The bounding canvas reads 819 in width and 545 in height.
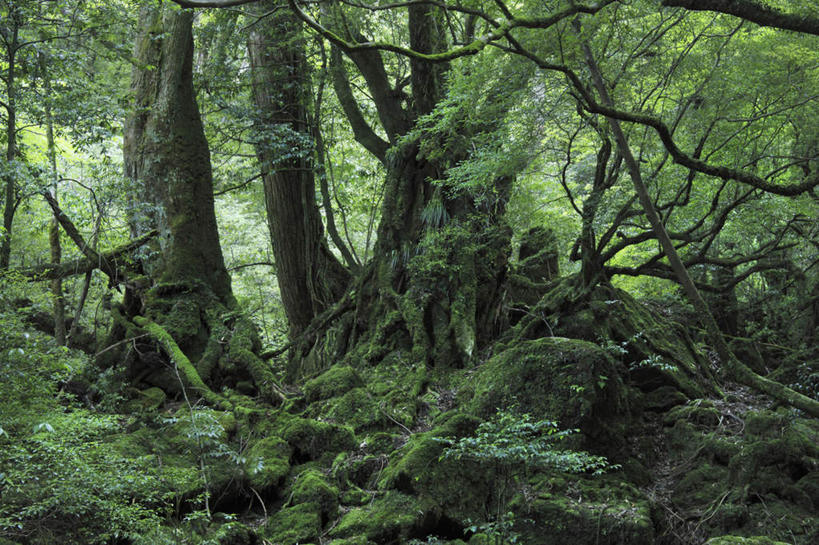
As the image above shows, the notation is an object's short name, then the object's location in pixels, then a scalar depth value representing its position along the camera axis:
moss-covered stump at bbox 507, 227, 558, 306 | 9.05
